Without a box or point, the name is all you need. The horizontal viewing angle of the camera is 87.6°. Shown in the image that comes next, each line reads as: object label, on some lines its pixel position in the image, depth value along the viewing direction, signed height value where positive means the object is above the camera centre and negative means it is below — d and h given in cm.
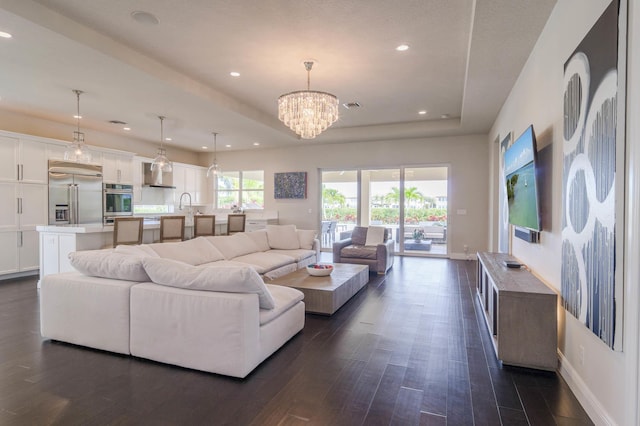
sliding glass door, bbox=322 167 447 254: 801 +10
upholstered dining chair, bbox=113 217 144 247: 471 -33
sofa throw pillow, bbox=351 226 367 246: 665 -56
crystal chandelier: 406 +122
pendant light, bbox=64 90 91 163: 484 +81
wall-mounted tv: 293 +26
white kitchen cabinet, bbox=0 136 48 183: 551 +82
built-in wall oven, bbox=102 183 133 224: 710 +16
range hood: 827 +76
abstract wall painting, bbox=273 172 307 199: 904 +63
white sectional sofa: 240 -82
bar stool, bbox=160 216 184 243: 546 -34
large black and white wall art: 171 +15
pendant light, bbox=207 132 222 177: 693 +79
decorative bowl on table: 429 -81
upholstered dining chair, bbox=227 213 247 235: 674 -31
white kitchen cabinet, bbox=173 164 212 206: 905 +70
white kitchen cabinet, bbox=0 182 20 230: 552 +1
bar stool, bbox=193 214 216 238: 619 -32
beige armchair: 596 -82
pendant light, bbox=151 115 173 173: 574 +77
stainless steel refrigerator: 620 +29
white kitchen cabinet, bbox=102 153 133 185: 711 +87
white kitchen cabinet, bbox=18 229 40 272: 576 -76
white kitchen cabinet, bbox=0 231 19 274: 552 -75
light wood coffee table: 372 -92
